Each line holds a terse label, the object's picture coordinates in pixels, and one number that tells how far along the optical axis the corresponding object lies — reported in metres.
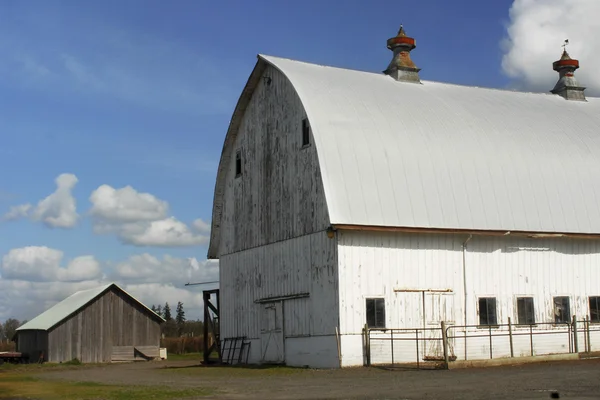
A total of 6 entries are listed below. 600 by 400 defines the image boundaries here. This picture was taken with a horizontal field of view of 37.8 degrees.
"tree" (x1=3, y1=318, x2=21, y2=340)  140.95
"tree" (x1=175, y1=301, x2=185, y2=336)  144.12
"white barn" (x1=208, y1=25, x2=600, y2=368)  29.73
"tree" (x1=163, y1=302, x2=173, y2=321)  142.12
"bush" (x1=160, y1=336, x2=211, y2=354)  64.91
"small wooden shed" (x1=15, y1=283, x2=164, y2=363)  51.59
